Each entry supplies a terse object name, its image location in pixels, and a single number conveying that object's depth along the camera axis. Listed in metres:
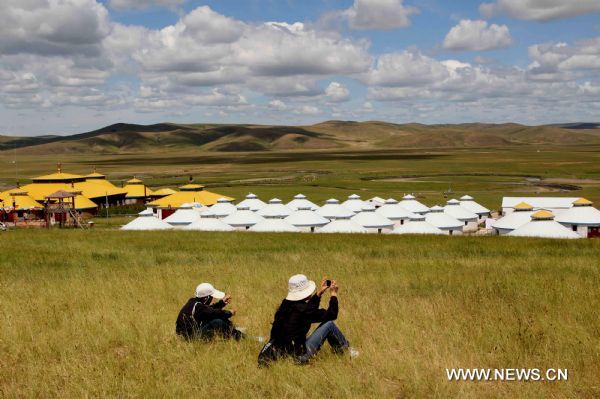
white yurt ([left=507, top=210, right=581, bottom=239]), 45.30
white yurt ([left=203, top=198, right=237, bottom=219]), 62.06
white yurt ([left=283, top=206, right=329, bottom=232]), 53.41
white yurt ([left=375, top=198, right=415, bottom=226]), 61.12
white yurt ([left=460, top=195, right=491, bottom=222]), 68.88
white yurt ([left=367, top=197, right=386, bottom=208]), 73.75
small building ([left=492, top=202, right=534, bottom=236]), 53.03
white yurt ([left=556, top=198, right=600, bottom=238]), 52.19
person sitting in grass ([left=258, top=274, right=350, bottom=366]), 7.57
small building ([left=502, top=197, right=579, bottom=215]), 64.93
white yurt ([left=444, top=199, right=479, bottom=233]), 62.84
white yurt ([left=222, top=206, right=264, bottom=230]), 54.27
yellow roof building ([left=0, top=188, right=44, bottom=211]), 68.94
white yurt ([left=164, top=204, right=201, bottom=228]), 55.91
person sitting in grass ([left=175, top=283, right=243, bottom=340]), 8.68
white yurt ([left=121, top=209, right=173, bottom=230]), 49.59
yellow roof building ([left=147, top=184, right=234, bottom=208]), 71.19
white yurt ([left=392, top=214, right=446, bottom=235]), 49.47
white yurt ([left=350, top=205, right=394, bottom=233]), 54.28
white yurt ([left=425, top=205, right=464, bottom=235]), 54.78
